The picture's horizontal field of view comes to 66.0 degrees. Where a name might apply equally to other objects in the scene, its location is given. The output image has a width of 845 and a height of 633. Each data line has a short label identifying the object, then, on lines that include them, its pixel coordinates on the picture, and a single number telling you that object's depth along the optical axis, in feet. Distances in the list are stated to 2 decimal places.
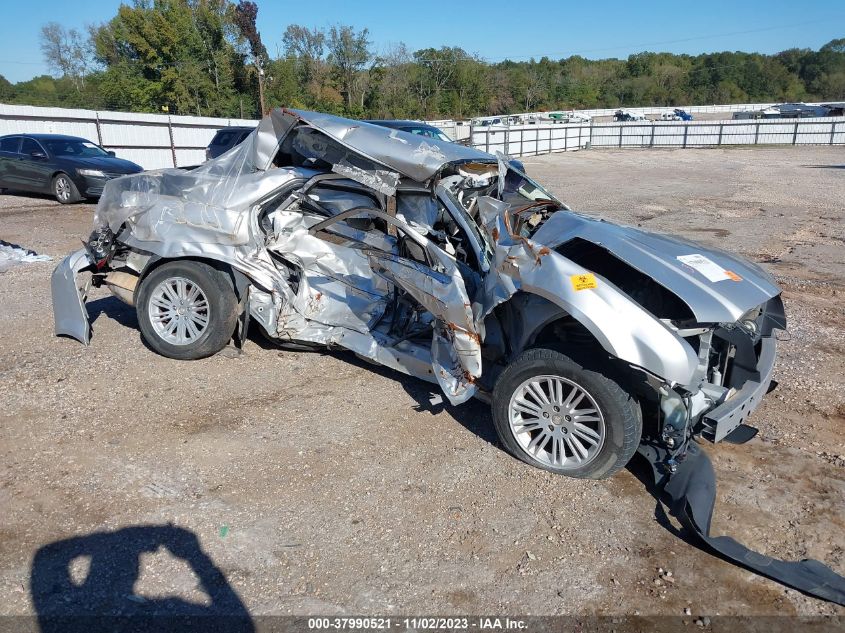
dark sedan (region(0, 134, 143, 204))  45.50
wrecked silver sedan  11.62
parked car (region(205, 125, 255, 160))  48.96
